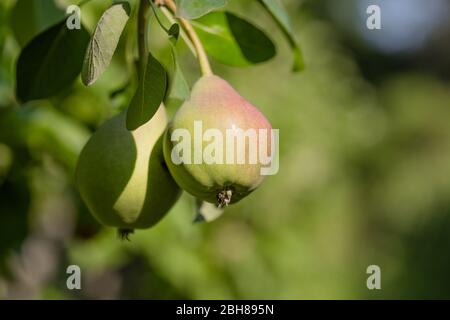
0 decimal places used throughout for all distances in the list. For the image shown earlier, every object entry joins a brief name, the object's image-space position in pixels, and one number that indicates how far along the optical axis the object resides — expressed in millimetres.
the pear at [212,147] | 859
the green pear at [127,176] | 890
